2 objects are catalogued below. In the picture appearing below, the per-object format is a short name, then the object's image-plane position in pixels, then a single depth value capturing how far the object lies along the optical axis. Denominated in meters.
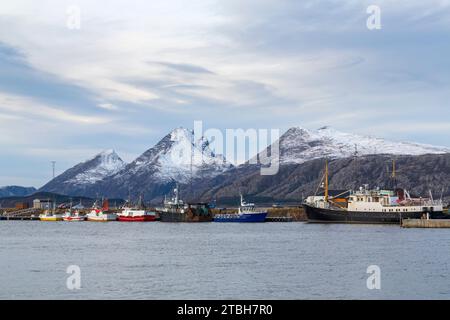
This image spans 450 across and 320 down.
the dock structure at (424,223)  146.61
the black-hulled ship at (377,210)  165.62
